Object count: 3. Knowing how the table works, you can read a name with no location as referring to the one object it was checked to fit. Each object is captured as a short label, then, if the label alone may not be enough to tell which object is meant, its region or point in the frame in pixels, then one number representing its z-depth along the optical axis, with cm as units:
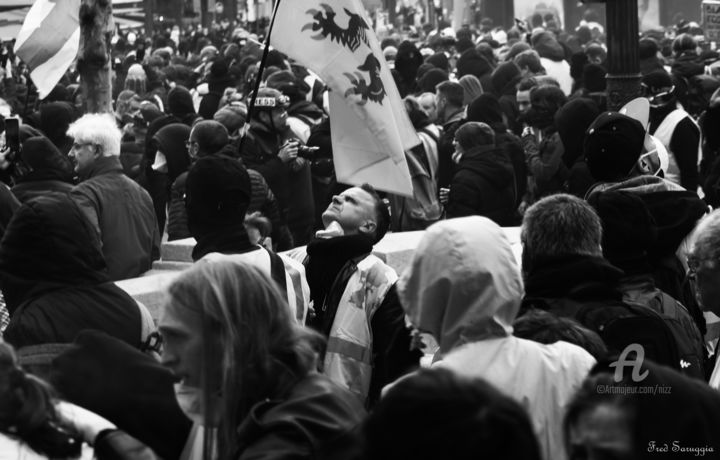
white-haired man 1381
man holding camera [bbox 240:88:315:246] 1810
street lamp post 1631
